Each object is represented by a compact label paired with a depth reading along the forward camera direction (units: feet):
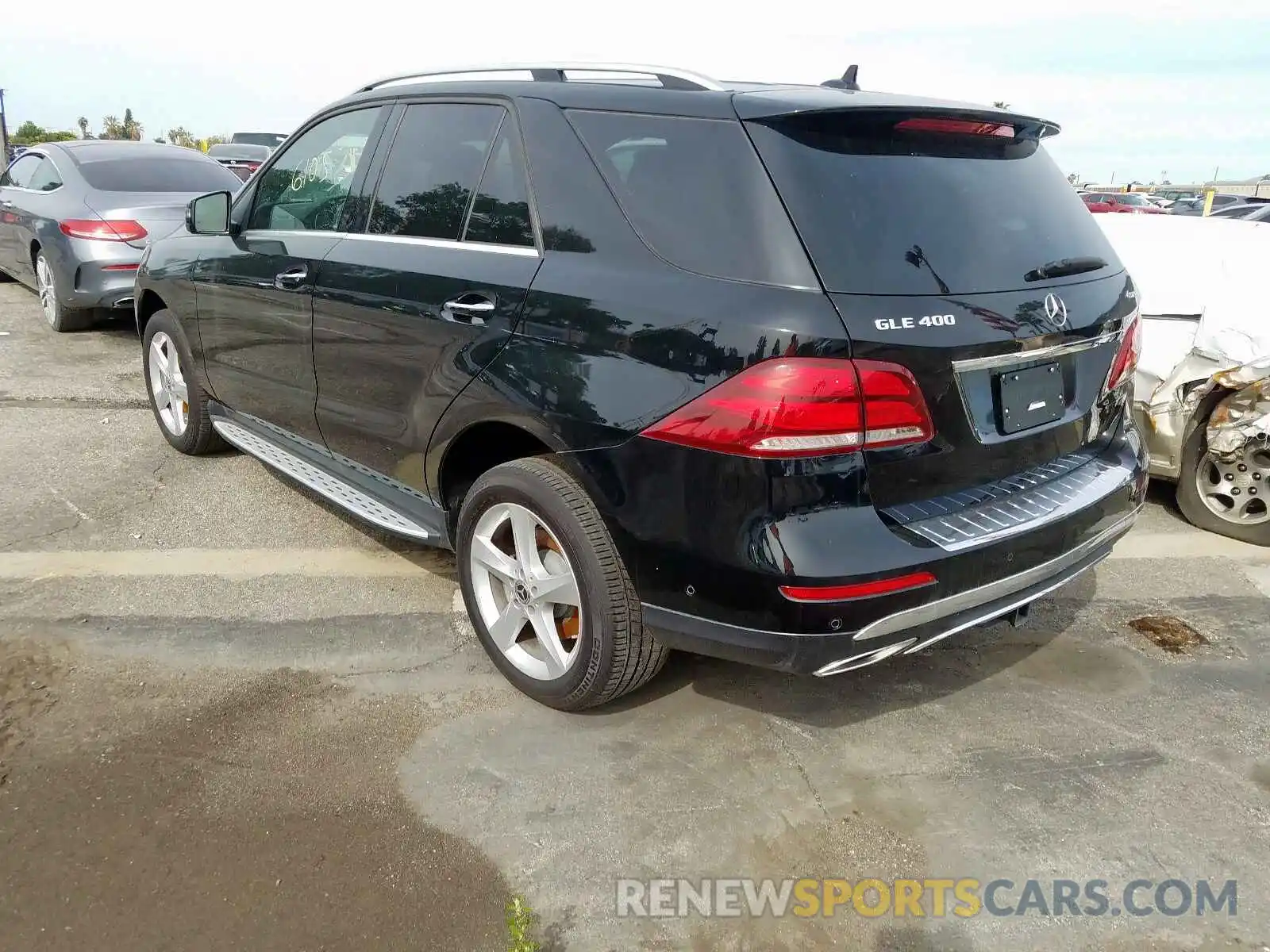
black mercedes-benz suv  7.58
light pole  54.49
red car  81.38
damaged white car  14.21
